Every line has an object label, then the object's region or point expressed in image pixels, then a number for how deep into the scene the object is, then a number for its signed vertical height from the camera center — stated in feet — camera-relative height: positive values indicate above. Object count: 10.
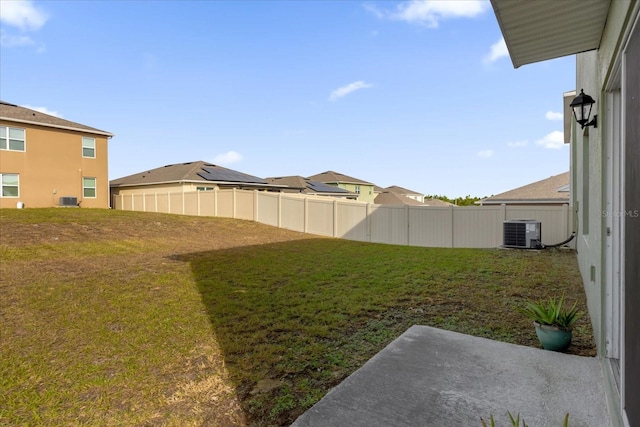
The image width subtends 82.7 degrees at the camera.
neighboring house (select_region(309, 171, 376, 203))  138.10 +9.85
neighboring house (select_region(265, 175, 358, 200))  104.06 +6.20
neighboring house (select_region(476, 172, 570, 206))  61.39 +2.49
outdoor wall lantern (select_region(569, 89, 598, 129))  13.10 +3.78
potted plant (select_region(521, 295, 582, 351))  11.01 -3.65
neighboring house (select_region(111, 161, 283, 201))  82.17 +6.87
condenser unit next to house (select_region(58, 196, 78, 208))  68.44 +1.60
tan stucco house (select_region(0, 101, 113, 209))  63.41 +9.19
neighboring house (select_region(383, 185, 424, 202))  175.59 +8.20
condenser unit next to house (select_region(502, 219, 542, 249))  36.96 -2.62
